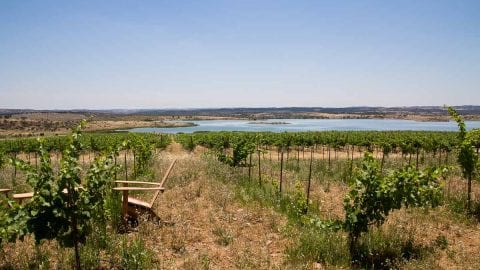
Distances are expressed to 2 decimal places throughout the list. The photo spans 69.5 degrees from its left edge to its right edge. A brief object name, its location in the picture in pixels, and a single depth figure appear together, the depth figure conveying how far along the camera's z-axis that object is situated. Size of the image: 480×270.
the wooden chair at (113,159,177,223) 7.48
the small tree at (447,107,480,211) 9.80
